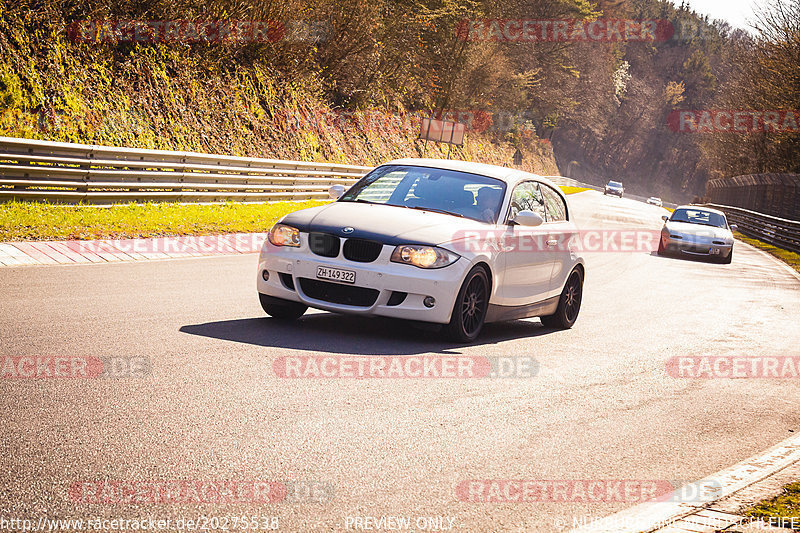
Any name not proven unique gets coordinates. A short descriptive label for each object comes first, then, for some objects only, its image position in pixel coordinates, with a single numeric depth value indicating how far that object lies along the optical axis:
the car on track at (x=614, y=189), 88.31
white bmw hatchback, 8.38
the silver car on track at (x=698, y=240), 25.14
